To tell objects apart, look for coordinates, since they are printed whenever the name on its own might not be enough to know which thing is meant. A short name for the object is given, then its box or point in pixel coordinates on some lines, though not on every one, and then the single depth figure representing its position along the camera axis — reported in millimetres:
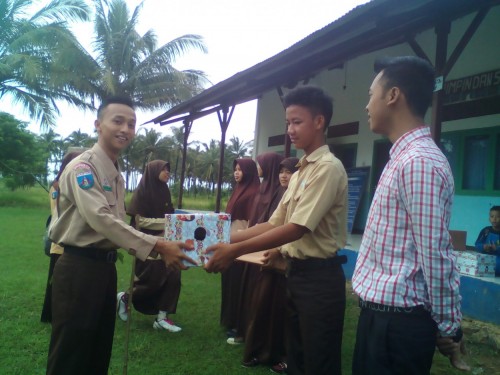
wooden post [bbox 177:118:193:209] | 12742
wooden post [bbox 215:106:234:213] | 10367
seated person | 5191
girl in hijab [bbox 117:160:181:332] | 4770
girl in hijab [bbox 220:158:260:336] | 4816
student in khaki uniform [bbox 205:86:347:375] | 2264
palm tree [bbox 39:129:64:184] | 47403
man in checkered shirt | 1424
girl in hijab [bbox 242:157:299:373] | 3828
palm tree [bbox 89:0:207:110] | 18422
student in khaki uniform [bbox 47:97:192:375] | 2309
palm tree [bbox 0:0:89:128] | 17141
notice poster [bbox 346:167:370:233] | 8062
